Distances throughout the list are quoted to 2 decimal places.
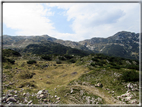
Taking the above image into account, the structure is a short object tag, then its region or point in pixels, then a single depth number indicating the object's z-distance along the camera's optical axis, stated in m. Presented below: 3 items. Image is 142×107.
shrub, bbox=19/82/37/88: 25.38
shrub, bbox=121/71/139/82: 22.30
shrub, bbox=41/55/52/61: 94.26
